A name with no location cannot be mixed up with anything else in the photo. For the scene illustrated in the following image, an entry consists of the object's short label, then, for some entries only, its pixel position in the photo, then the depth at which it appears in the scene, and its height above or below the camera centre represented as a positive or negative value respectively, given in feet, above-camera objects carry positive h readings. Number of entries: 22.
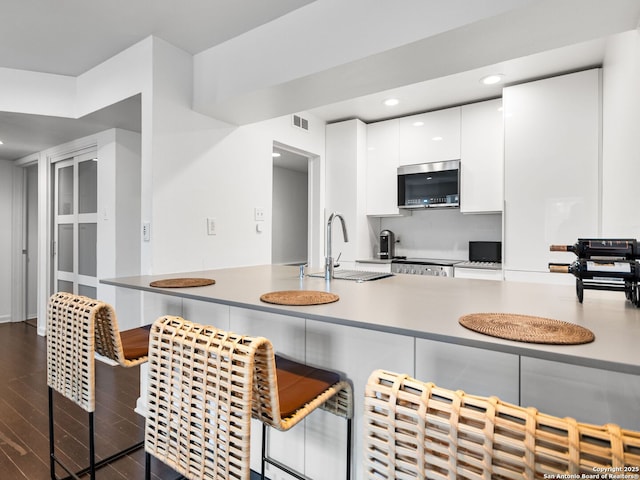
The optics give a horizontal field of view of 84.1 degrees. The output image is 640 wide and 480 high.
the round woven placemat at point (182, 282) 5.52 -0.75
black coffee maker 13.37 -0.30
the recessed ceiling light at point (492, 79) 9.45 +4.30
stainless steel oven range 11.03 -0.95
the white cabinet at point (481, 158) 10.82 +2.49
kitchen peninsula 2.99 -1.16
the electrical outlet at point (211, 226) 8.56 +0.26
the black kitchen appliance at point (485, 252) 11.66 -0.48
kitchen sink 6.39 -0.73
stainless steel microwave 11.57 +1.78
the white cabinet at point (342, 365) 4.19 -1.61
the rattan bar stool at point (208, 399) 2.96 -1.48
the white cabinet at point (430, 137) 11.57 +3.40
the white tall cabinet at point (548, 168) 8.82 +1.81
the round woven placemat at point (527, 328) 2.72 -0.77
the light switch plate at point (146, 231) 7.45 +0.11
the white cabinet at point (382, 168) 12.72 +2.53
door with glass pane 11.50 +0.40
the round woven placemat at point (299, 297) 4.13 -0.76
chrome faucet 6.26 -0.41
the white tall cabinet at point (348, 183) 12.79 +1.97
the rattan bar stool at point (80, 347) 4.57 -1.53
